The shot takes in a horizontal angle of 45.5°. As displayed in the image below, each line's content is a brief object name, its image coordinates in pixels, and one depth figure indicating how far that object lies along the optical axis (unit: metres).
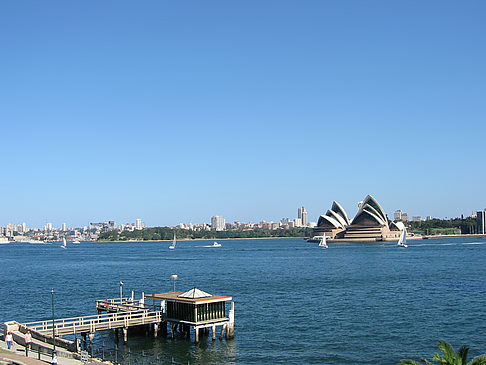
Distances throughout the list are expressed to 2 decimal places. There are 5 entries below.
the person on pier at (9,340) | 26.92
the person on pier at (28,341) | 26.88
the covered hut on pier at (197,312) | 33.41
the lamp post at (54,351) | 22.56
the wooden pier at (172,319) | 31.61
